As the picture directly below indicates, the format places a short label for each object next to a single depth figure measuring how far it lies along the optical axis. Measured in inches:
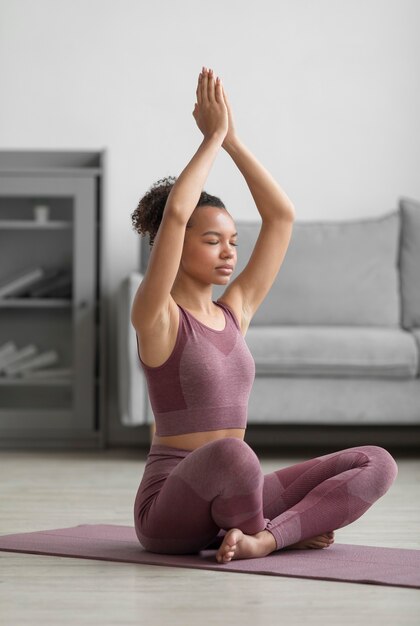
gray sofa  290.5
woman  181.5
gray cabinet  316.0
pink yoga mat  176.0
